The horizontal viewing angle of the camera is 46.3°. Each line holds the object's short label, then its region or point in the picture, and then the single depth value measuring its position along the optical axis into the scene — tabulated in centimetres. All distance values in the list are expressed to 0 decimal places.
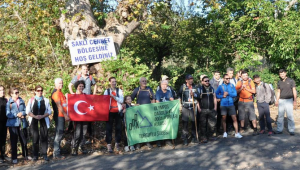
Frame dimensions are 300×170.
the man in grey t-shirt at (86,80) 955
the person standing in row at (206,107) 951
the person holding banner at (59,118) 839
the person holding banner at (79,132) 873
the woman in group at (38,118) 805
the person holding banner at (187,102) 944
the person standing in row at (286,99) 980
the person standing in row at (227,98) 984
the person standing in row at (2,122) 822
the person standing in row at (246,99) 1011
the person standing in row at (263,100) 1001
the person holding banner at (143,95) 930
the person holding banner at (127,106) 913
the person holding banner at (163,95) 950
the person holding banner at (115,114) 905
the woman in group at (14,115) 811
